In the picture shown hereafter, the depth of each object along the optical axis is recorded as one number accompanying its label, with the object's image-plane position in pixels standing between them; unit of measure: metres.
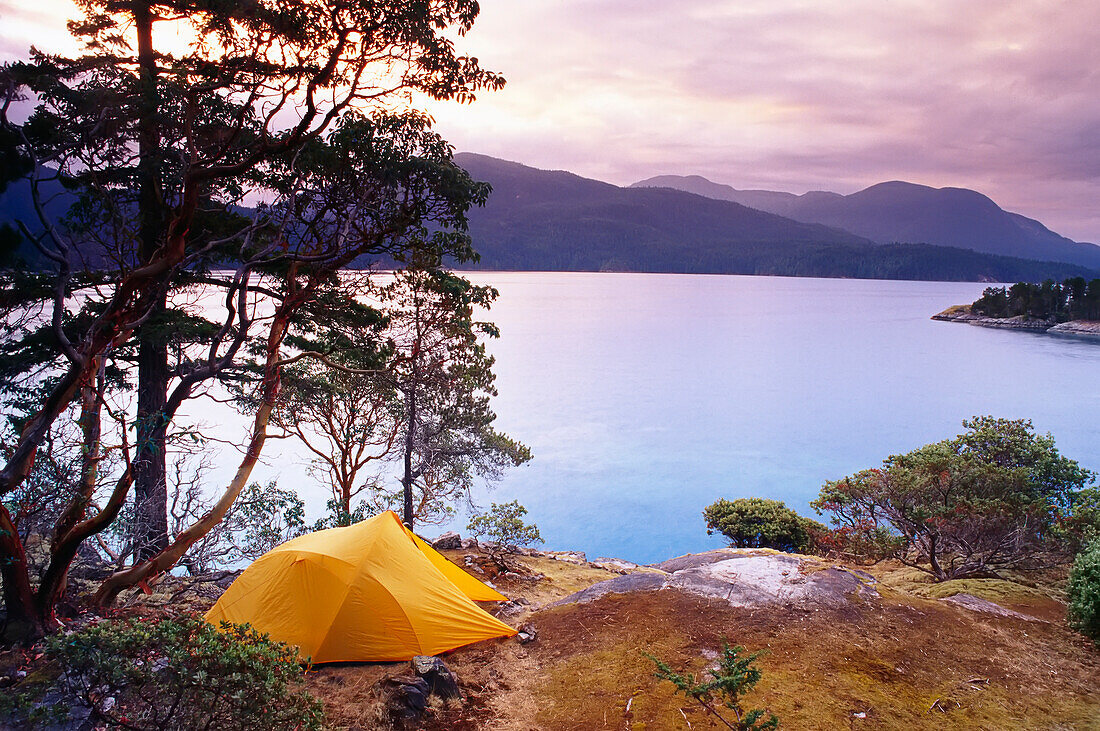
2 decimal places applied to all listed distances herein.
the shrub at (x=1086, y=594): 8.91
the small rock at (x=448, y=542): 15.91
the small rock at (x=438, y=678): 7.79
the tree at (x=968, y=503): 13.81
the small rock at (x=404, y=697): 7.28
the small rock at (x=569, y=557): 20.65
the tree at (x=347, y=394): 14.31
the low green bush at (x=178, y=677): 4.64
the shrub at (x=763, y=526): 22.64
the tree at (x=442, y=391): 15.05
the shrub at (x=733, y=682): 5.26
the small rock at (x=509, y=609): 11.04
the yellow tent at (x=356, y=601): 9.11
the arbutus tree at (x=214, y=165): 8.84
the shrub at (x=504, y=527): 22.12
